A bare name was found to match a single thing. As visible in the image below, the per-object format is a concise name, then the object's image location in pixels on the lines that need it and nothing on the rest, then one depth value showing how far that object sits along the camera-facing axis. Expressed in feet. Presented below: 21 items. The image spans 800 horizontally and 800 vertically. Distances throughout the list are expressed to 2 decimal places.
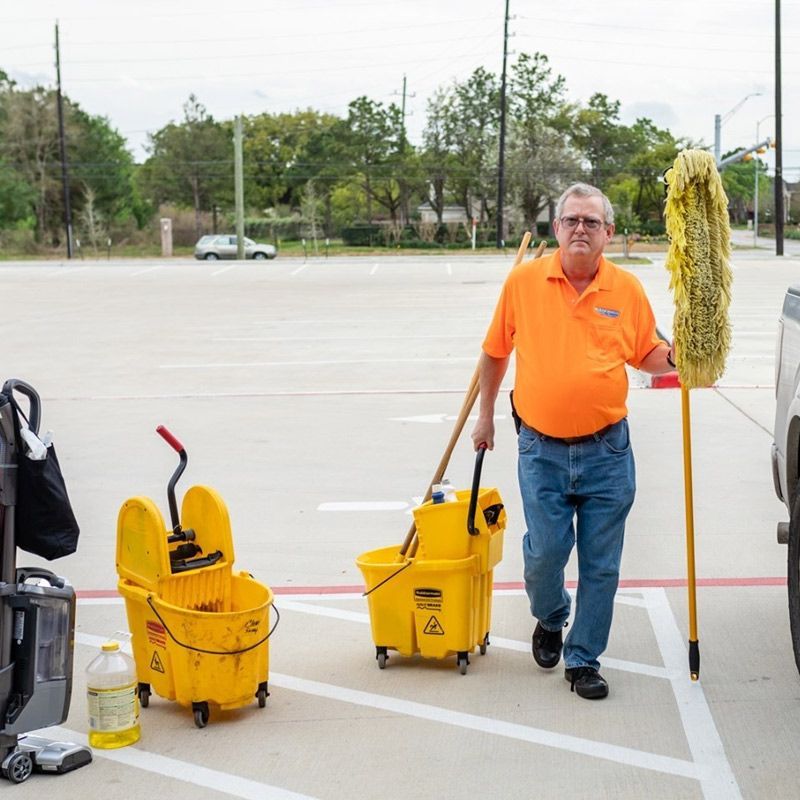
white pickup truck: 16.21
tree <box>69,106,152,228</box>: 260.83
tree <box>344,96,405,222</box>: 261.03
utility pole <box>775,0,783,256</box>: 171.22
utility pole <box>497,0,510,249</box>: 216.13
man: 16.42
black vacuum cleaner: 14.11
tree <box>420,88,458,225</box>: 255.09
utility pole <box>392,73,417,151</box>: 262.88
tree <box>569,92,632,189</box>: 265.95
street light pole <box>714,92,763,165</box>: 186.91
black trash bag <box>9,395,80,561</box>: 14.16
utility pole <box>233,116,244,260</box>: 197.98
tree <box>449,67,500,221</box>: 252.01
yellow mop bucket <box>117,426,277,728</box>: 15.70
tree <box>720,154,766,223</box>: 437.58
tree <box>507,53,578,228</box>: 243.40
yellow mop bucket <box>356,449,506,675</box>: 17.30
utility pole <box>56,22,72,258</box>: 212.84
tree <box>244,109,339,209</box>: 294.05
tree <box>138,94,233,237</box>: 264.93
